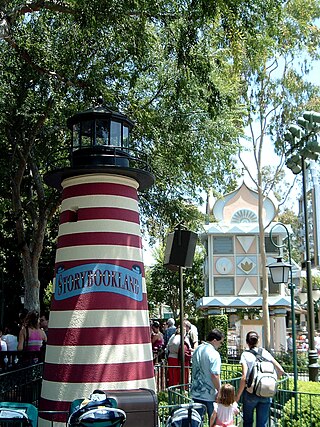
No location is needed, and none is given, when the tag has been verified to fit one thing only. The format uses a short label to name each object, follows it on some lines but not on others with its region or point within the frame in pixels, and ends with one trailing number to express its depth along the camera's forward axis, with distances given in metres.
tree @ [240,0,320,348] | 24.86
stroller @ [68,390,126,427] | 4.56
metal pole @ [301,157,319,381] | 13.31
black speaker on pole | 9.26
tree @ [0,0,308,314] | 9.67
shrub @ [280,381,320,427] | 9.55
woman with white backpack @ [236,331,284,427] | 7.63
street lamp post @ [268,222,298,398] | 13.22
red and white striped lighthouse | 7.51
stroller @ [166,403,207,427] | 5.50
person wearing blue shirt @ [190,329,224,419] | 7.51
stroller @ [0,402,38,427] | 5.65
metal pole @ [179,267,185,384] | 9.13
